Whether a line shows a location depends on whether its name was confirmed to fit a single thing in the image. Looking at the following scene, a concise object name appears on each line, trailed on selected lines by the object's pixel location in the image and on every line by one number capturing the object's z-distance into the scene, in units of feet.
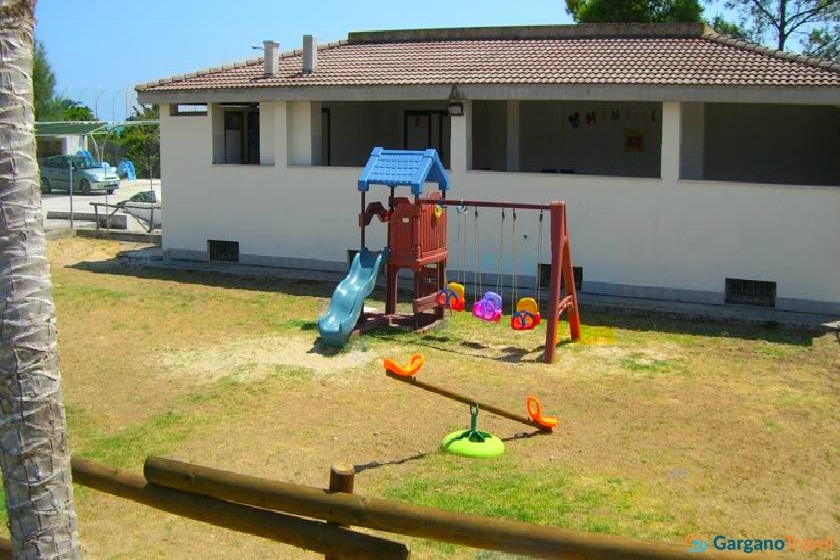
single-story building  45.44
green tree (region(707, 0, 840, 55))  108.37
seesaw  25.66
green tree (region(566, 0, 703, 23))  104.32
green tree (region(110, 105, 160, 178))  163.02
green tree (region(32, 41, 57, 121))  190.19
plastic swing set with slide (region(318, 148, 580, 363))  37.29
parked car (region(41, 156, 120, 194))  120.67
